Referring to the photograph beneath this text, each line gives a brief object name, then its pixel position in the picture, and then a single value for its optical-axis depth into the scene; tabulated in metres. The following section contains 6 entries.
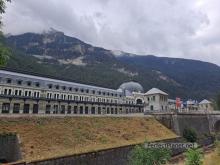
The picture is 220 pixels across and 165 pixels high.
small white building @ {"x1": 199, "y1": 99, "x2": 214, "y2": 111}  154.25
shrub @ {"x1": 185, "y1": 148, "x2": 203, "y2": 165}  20.06
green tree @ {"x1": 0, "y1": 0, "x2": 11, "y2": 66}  15.59
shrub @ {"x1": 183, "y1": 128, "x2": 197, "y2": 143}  70.78
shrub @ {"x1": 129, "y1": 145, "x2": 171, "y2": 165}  24.72
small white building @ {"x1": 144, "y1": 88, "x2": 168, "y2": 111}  100.81
